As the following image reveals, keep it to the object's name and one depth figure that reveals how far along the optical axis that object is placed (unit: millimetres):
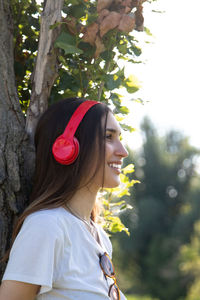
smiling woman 1453
